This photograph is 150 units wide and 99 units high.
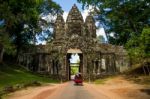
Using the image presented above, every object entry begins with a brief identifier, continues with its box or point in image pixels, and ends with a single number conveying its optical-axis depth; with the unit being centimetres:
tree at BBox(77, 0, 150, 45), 1371
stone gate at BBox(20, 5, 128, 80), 2054
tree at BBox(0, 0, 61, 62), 1114
